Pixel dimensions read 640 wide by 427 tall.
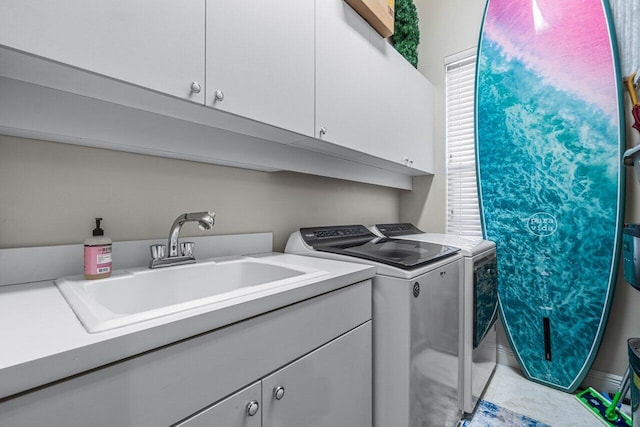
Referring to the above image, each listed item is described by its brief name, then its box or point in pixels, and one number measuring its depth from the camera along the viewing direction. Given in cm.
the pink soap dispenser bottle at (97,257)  94
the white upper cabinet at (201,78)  75
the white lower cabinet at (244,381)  50
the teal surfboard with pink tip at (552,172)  186
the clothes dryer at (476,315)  166
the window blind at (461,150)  252
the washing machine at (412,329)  115
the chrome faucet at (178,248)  111
